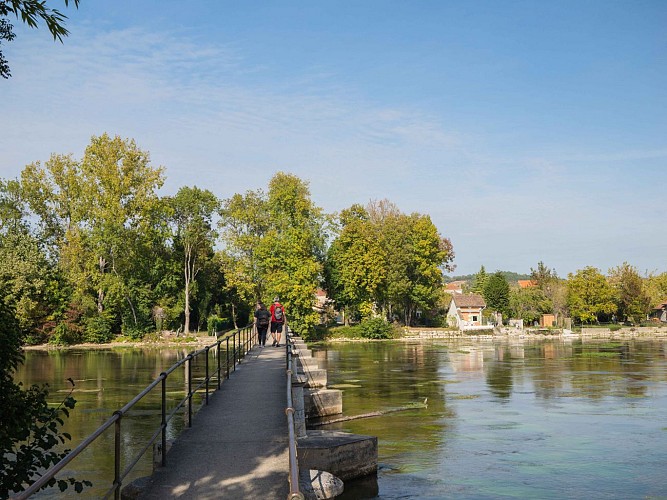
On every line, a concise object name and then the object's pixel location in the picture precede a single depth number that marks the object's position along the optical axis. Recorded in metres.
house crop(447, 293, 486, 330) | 96.94
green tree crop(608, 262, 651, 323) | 91.12
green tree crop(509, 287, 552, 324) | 96.39
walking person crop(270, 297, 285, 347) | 26.95
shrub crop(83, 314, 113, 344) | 59.25
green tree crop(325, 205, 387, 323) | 71.69
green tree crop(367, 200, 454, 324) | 77.00
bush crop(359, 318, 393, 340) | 71.31
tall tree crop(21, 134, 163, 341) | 59.22
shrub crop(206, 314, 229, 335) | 63.22
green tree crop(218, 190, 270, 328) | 67.00
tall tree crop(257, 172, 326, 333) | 63.78
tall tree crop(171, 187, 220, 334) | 66.31
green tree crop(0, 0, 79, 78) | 6.11
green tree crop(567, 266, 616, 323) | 91.69
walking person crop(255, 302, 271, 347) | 27.69
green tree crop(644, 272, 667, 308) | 108.06
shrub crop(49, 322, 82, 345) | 57.47
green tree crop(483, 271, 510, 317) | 95.25
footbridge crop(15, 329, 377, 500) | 7.67
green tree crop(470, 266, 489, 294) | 112.00
